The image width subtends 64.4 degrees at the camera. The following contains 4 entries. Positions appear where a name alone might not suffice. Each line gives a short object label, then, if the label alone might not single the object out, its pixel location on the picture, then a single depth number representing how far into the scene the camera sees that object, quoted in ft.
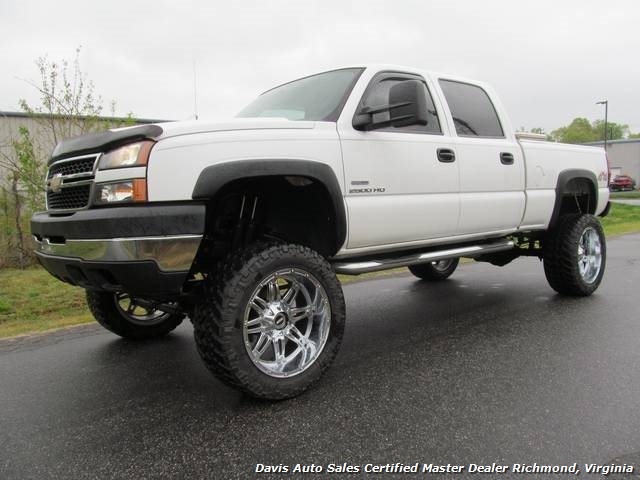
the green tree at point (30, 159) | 26.08
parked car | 142.41
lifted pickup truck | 8.73
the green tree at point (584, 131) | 324.00
